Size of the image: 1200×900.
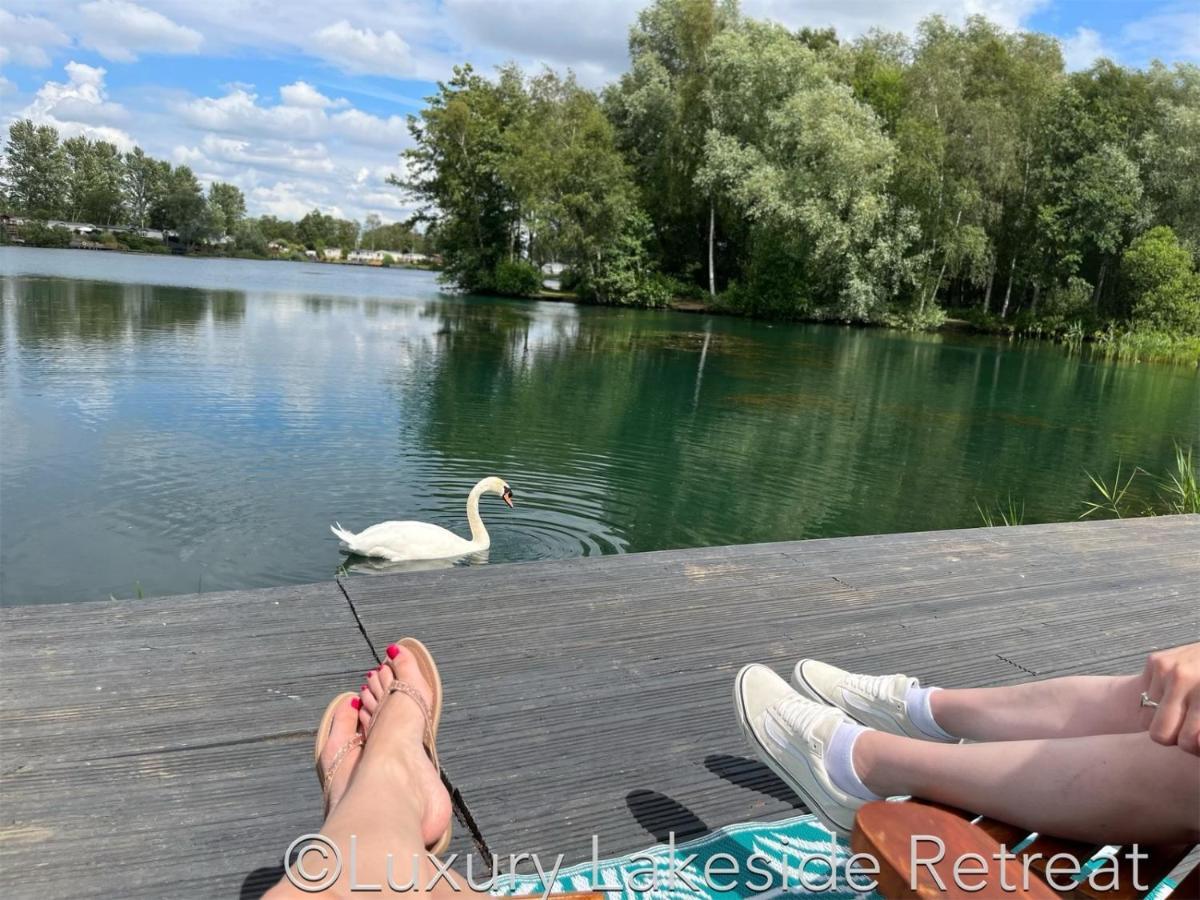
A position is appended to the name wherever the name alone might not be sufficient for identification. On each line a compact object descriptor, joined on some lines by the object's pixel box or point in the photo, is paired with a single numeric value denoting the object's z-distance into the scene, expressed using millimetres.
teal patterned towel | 1709
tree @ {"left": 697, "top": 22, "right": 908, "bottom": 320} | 28969
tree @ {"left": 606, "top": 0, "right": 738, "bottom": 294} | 34000
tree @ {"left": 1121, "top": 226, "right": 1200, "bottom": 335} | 28828
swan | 6285
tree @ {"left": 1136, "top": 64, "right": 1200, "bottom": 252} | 28906
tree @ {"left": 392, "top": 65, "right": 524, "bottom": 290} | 37406
